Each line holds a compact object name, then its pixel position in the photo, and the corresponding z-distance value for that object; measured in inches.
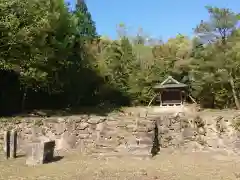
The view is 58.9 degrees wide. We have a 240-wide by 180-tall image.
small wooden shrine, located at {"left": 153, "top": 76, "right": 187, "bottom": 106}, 894.3
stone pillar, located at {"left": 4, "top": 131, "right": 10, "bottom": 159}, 348.8
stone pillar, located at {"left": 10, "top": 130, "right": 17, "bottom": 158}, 348.0
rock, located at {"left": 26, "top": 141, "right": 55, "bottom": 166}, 309.5
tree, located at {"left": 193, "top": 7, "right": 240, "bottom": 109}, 735.7
